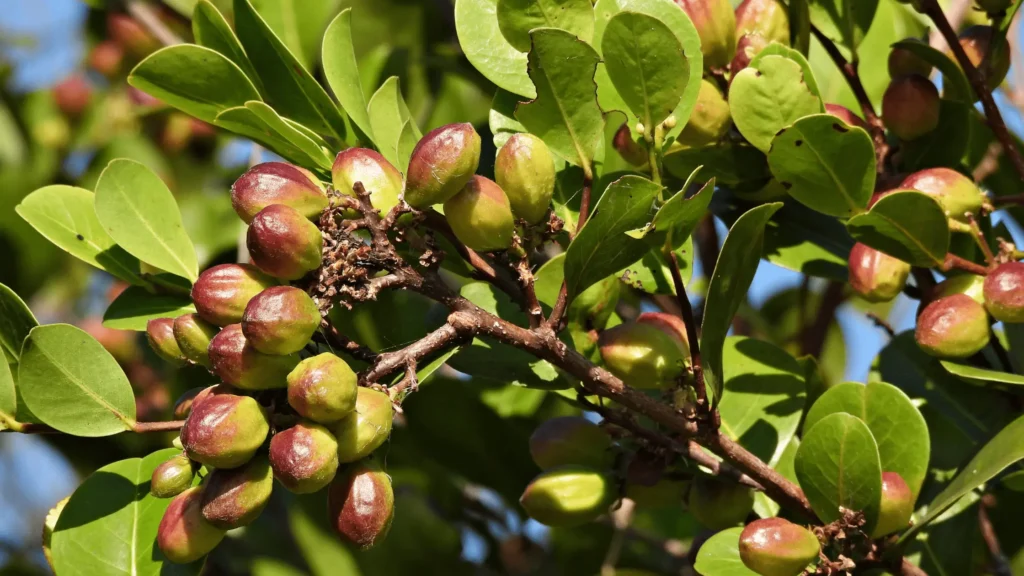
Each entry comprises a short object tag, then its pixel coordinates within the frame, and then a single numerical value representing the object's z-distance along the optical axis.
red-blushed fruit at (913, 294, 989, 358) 1.13
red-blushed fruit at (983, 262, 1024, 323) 1.12
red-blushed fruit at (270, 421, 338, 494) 1.06
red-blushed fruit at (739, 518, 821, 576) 1.11
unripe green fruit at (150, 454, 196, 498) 1.09
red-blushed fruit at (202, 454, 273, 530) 1.07
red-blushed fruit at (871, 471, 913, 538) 1.12
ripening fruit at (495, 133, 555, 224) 1.10
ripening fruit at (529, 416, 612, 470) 1.17
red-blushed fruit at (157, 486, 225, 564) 1.09
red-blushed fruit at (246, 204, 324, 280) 1.07
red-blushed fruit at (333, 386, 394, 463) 1.07
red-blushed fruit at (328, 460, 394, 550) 1.08
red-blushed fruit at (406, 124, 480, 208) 1.08
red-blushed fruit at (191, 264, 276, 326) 1.08
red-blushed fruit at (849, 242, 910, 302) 1.15
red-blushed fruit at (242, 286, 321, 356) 1.06
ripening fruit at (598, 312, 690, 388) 1.13
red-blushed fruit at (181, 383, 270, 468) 1.06
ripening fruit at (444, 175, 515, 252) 1.09
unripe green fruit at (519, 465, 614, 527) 1.15
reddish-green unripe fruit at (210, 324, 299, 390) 1.07
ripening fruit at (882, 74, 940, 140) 1.17
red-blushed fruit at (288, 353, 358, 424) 1.06
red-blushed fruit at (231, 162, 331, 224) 1.08
